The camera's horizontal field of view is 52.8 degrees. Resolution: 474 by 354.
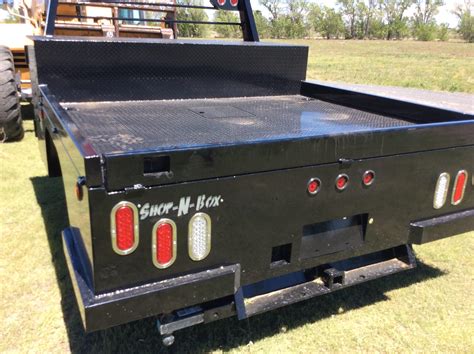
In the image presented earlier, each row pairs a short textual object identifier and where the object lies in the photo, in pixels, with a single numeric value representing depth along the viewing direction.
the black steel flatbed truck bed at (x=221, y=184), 1.82
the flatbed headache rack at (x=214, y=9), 3.82
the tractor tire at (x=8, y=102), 5.81
